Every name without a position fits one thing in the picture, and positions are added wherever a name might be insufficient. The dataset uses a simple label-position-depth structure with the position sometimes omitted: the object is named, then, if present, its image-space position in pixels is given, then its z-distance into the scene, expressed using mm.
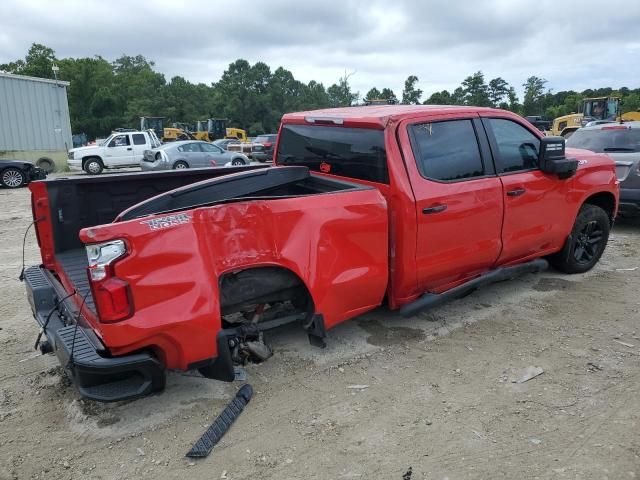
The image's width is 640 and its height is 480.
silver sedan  17984
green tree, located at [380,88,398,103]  52519
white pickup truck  21797
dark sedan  16734
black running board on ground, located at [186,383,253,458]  2804
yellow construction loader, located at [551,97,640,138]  30094
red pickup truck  2754
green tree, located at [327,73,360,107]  68062
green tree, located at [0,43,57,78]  55791
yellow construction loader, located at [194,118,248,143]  41594
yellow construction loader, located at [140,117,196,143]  36000
